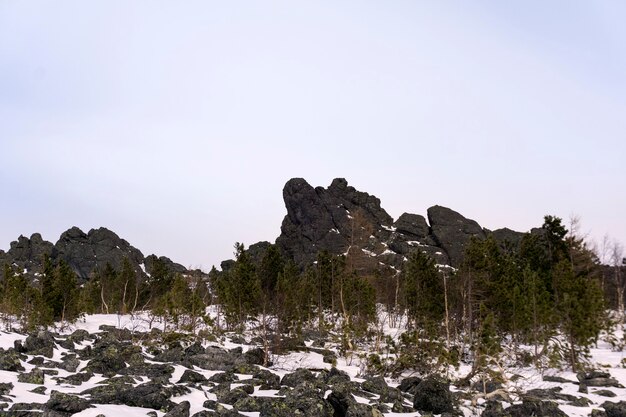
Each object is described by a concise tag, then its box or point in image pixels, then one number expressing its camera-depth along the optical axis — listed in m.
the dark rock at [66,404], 10.62
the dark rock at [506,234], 117.43
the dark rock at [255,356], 23.38
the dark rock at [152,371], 16.74
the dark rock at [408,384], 19.77
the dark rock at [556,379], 24.22
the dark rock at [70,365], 17.08
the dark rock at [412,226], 126.19
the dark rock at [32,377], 14.27
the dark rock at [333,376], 17.86
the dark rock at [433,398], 15.64
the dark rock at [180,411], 11.48
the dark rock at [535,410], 15.16
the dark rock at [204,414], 11.59
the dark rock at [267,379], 16.73
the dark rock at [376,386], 17.78
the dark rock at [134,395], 12.36
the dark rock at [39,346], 19.03
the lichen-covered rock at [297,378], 17.55
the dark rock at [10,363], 15.68
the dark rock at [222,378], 17.41
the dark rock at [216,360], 20.83
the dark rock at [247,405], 13.05
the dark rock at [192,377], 16.81
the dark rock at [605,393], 20.47
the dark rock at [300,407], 12.10
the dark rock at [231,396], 13.99
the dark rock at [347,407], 12.76
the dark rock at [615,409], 16.70
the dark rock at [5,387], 12.31
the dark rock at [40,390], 13.13
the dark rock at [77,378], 14.77
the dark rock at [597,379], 22.62
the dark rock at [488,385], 20.34
